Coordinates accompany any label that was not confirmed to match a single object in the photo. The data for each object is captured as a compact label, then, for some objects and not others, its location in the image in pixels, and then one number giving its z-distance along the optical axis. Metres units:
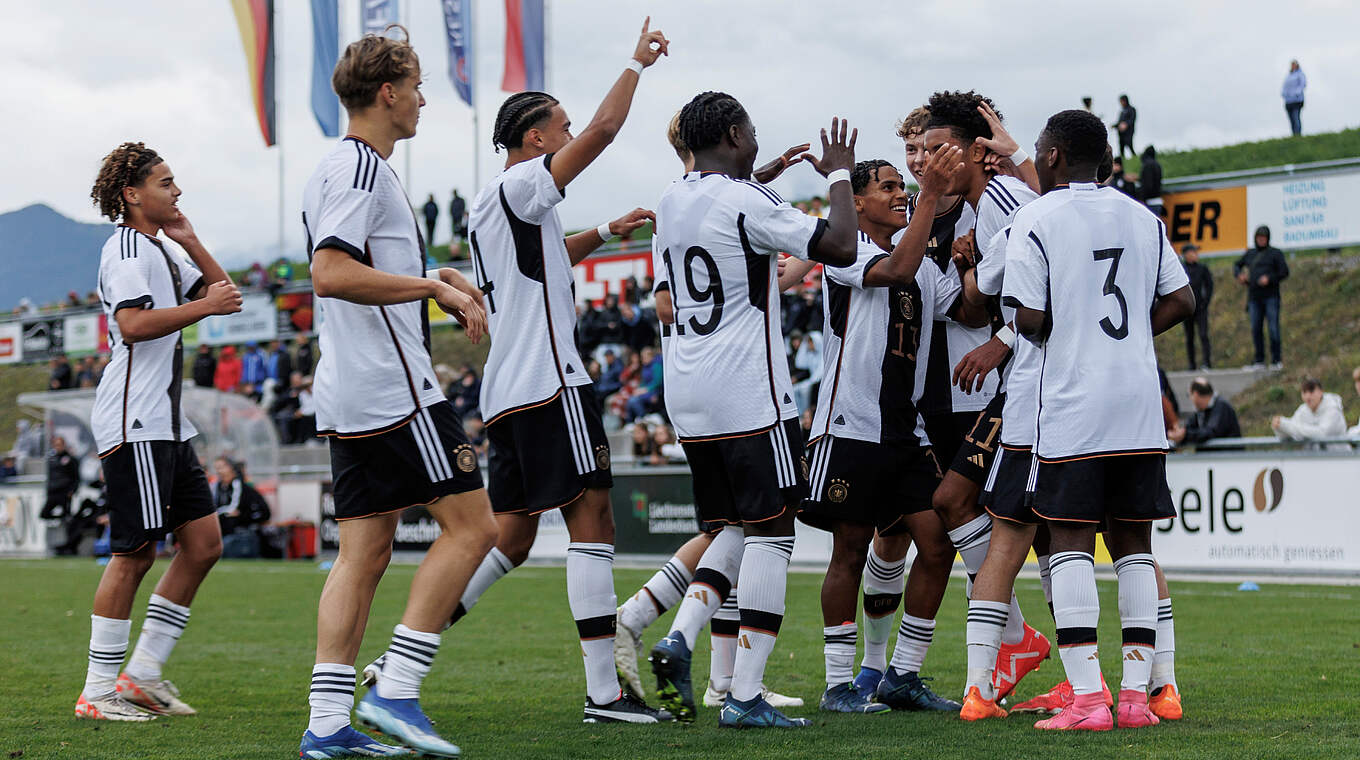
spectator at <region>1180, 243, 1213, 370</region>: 19.53
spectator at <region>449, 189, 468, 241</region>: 41.53
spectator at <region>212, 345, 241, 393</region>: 31.38
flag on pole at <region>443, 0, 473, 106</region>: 31.67
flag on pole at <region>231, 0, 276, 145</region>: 31.75
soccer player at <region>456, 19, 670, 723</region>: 5.46
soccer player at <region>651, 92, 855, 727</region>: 5.24
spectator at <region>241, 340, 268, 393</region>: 31.17
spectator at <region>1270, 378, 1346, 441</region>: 15.12
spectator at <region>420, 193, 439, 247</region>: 45.44
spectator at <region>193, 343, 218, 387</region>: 30.80
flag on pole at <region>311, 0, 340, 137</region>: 31.66
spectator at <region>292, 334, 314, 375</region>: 29.20
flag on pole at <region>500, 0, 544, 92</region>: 30.14
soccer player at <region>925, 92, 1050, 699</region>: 5.61
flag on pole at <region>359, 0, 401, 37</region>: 30.41
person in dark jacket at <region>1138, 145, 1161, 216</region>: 22.50
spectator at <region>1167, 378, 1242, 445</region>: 15.55
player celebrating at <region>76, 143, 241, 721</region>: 6.20
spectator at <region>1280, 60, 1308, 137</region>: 33.44
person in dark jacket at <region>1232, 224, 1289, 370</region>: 20.09
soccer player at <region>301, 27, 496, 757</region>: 4.60
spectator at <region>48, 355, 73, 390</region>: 32.53
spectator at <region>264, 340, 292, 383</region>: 30.39
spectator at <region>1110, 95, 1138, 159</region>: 24.81
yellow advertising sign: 22.25
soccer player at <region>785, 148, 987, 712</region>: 5.87
